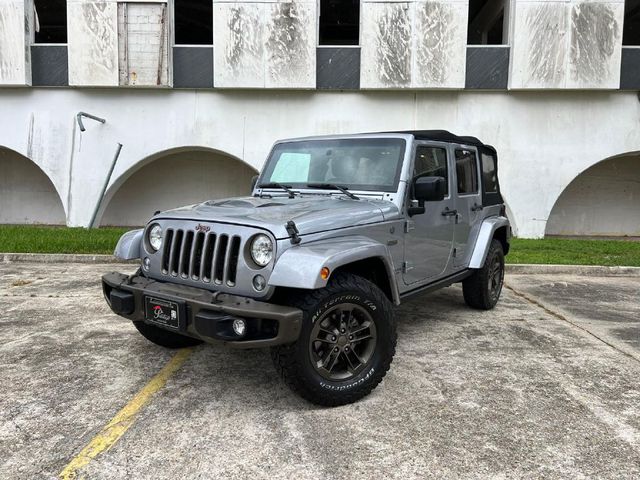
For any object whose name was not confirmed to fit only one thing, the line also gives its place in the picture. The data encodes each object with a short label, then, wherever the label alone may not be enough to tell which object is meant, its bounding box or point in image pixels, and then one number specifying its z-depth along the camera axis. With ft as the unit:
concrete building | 38.63
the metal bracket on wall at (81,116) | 39.59
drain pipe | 41.37
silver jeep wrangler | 9.73
